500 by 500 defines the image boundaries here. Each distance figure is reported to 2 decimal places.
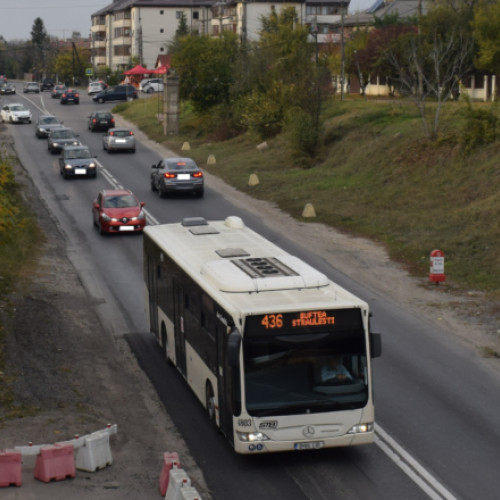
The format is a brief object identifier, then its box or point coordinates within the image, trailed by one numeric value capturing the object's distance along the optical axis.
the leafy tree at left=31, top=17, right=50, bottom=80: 191.32
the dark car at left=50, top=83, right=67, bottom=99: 106.75
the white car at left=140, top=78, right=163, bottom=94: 105.06
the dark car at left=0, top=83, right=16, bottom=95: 116.12
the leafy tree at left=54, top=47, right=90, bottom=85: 153.75
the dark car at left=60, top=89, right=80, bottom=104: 95.56
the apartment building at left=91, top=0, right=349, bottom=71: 126.25
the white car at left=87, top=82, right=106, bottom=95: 109.28
